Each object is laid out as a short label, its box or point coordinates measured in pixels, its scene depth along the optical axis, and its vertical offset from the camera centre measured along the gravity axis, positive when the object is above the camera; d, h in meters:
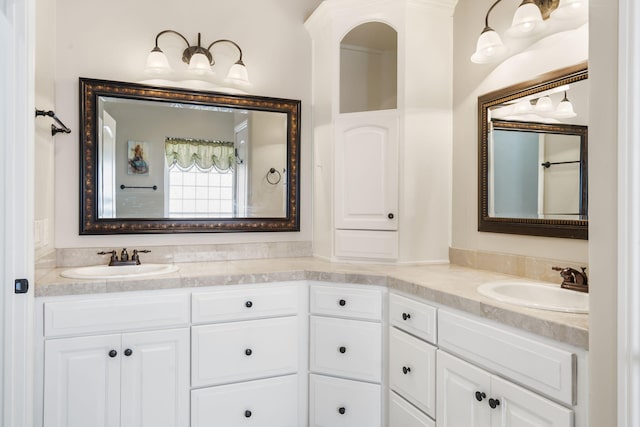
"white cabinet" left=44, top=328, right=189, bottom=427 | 1.81 -0.75
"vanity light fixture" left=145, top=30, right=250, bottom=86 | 2.35 +0.86
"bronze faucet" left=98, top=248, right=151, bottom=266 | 2.29 -0.25
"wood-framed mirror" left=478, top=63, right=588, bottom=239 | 1.79 +0.27
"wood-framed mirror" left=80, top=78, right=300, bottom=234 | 2.33 +0.31
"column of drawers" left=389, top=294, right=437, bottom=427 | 1.78 -0.66
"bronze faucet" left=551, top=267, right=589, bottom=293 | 1.67 -0.26
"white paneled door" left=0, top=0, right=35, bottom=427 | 1.59 +0.06
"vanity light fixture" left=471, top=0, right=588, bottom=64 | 1.75 +0.84
